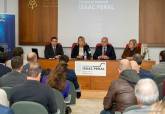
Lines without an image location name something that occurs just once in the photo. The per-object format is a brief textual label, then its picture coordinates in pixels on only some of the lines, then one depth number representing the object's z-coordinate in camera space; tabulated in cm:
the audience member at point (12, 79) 527
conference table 956
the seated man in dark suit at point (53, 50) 1061
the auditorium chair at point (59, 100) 505
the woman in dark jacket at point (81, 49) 1045
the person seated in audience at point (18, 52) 749
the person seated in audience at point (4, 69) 631
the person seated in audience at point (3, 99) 406
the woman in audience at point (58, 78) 566
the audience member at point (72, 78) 664
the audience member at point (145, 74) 598
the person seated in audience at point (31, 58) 689
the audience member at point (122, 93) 464
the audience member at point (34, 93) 432
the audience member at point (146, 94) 328
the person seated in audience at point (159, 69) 670
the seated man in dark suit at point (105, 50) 1041
